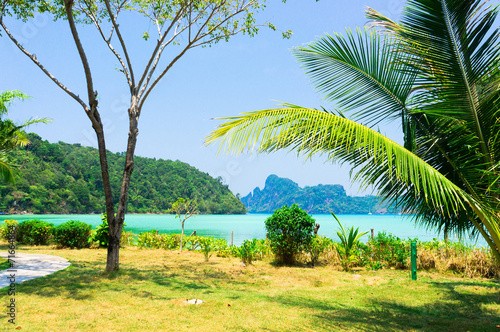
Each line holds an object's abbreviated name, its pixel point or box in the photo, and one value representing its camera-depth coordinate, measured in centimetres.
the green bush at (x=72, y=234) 1245
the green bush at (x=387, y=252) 998
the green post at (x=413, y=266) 843
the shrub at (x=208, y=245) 1181
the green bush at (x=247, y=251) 1062
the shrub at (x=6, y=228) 1190
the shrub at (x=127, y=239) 1419
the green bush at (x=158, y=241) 1412
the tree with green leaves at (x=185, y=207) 1361
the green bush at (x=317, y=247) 1056
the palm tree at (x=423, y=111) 379
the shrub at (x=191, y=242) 1382
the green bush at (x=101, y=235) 1255
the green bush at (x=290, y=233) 1038
